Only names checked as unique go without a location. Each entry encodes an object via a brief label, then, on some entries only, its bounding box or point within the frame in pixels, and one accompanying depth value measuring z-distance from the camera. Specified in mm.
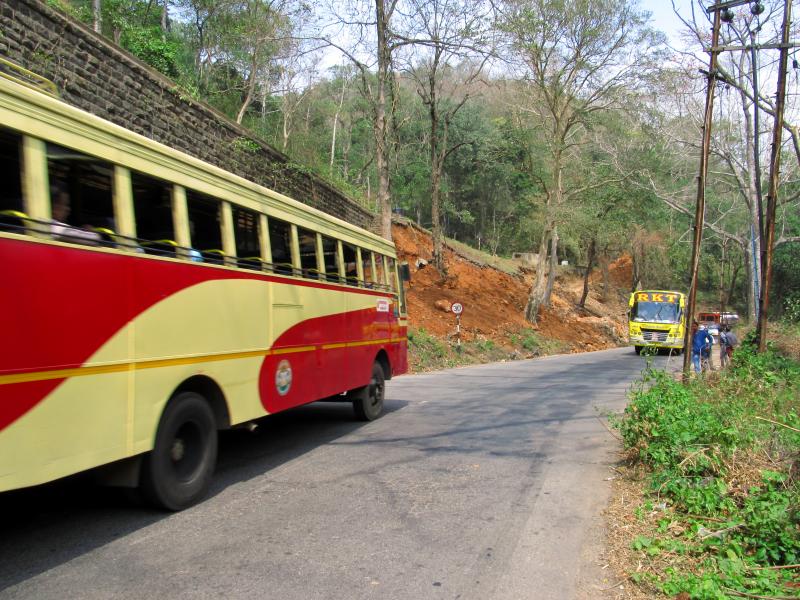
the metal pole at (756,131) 16219
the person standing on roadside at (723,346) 19641
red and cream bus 3877
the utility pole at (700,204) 11689
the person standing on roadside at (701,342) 18438
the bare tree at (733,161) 30786
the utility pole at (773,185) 12984
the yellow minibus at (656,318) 31172
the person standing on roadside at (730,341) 18719
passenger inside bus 4137
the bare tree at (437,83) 29359
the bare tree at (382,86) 21859
